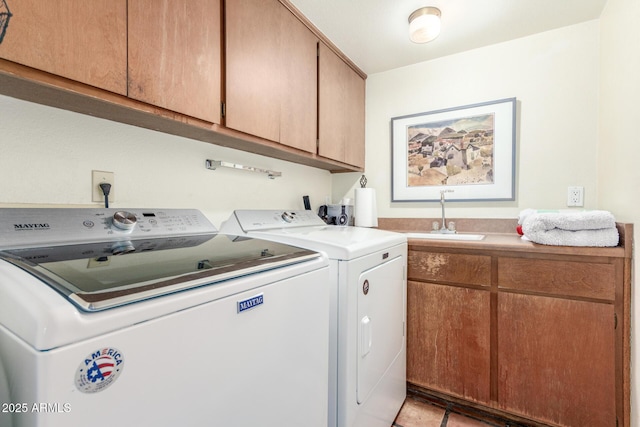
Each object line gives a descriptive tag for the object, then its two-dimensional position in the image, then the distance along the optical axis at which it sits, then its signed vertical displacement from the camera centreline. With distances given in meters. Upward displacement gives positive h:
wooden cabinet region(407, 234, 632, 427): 1.37 -0.63
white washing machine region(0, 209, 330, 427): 0.44 -0.22
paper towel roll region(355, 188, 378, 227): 2.29 +0.02
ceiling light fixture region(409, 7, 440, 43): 1.67 +1.07
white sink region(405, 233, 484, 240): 1.87 -0.18
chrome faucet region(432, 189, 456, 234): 2.14 -0.13
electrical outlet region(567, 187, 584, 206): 1.85 +0.08
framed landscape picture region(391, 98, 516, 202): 2.04 +0.42
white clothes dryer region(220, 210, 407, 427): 1.12 -0.44
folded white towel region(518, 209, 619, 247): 1.39 -0.10
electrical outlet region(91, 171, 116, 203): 1.14 +0.11
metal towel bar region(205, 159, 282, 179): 1.57 +0.24
